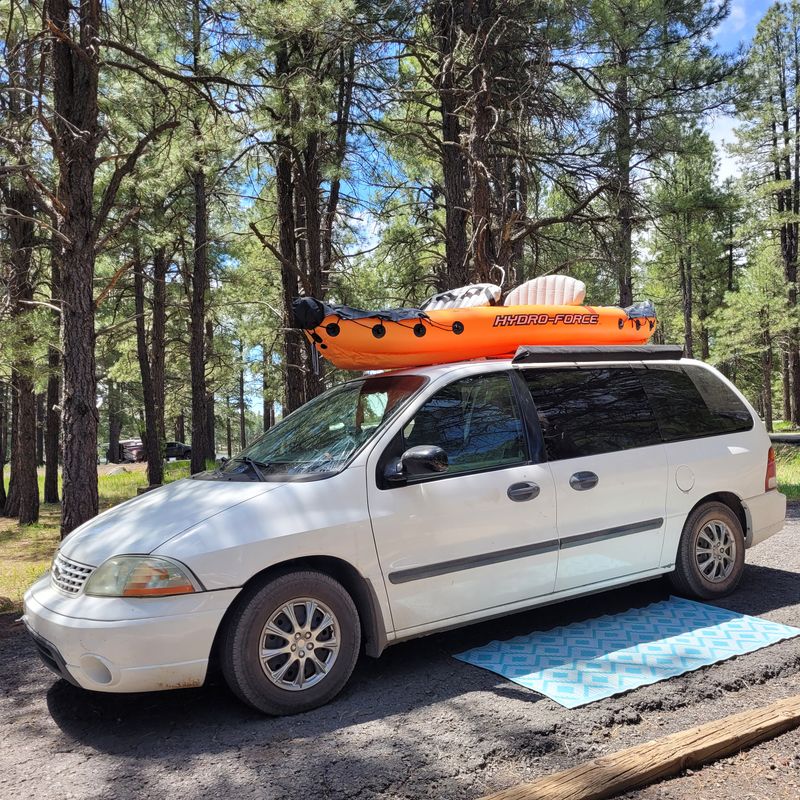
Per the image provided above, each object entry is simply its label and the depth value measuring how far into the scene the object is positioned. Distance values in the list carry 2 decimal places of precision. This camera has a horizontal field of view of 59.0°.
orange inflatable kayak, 4.92
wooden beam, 2.79
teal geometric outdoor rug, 3.96
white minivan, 3.56
